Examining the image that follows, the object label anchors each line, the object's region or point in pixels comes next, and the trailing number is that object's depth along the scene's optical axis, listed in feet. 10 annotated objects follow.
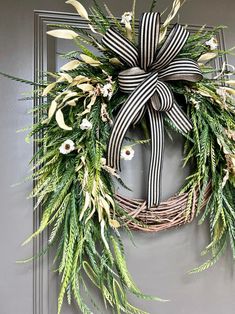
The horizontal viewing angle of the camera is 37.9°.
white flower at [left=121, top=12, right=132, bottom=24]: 2.53
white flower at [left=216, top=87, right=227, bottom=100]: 2.60
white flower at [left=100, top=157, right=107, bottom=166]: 2.30
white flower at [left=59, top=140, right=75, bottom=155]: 2.25
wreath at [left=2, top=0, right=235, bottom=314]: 2.25
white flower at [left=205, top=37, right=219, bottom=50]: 2.68
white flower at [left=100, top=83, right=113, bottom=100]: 2.36
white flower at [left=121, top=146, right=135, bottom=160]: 2.33
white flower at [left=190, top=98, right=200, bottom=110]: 2.60
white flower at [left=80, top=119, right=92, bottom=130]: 2.26
